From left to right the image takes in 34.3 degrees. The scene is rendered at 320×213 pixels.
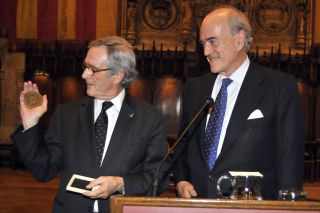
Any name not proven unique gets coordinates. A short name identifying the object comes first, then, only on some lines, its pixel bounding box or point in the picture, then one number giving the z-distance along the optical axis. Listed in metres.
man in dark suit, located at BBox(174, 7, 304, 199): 2.75
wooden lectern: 1.68
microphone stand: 2.04
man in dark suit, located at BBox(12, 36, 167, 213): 2.59
